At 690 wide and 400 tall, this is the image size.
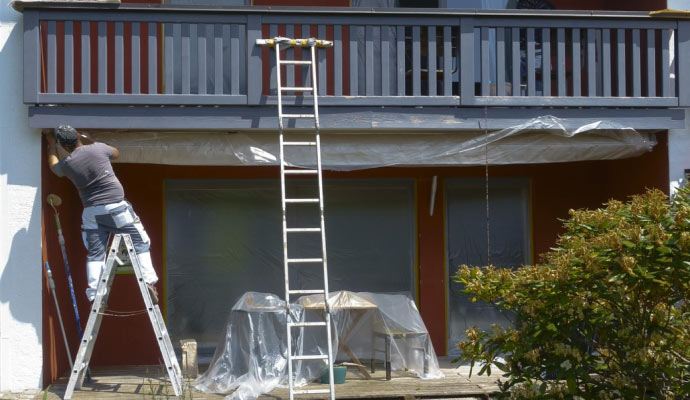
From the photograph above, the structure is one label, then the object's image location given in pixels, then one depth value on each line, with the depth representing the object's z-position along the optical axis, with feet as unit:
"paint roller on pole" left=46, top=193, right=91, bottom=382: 49.83
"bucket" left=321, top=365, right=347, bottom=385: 49.70
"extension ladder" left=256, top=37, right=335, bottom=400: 44.09
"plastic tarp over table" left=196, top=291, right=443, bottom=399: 48.88
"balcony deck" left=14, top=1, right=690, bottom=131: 49.29
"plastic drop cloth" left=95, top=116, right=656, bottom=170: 51.75
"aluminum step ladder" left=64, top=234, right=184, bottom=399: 45.78
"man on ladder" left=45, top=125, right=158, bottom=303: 46.80
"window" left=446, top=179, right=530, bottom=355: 63.05
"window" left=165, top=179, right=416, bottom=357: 61.05
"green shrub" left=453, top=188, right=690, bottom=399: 30.58
